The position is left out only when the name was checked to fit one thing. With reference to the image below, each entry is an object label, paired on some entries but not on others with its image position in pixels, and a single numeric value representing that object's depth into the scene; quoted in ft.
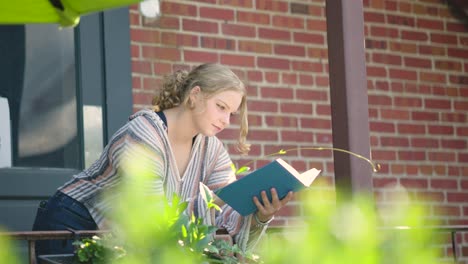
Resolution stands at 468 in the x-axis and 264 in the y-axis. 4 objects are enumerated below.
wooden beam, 22.09
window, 27.25
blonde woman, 20.19
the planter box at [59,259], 12.93
